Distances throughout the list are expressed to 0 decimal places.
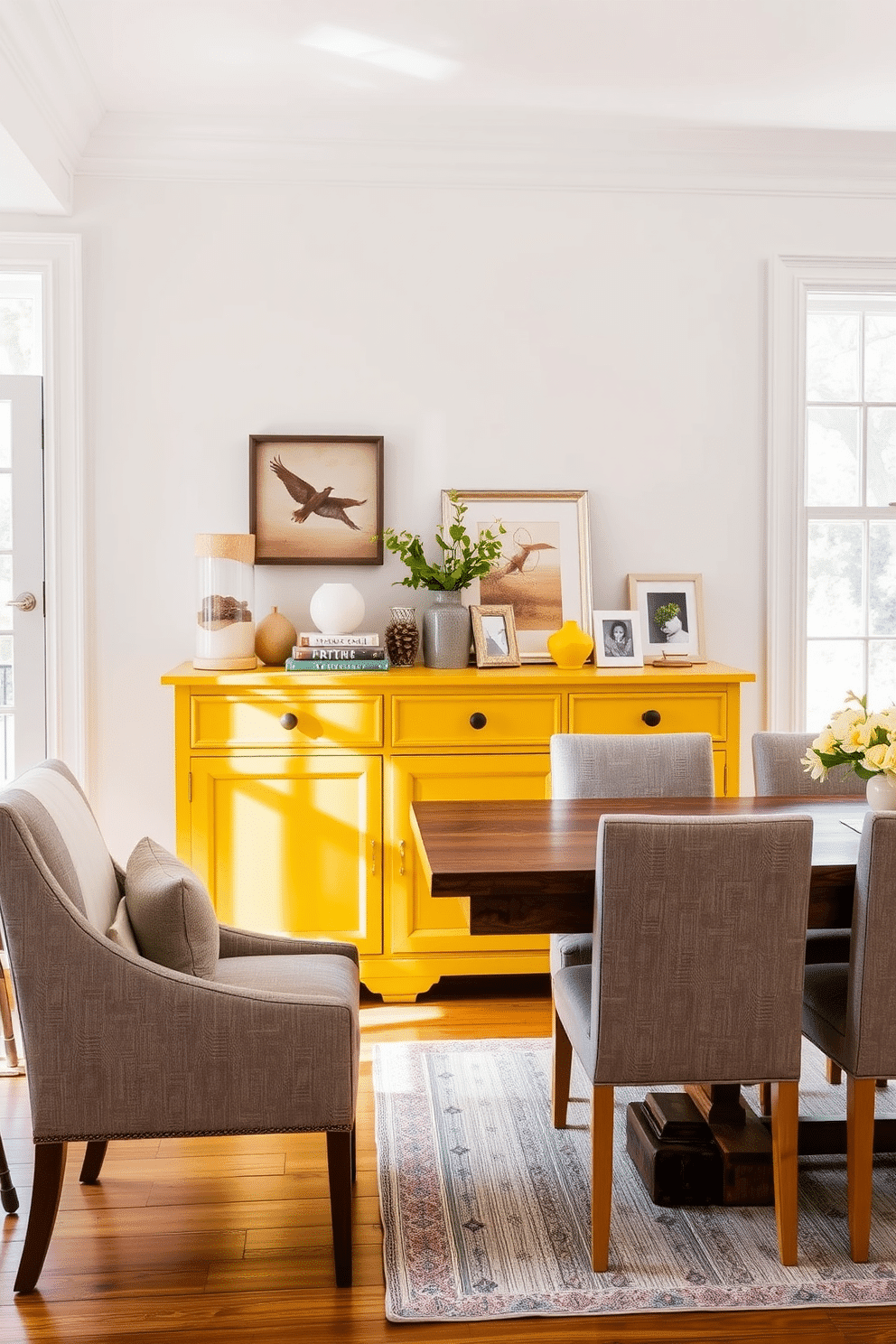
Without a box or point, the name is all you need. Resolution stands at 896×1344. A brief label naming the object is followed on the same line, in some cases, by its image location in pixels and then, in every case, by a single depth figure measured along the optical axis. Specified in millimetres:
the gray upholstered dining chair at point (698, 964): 1985
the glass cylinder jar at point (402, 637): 3770
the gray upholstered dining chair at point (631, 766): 2938
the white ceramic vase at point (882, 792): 2396
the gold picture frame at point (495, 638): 3742
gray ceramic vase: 3713
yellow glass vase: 3750
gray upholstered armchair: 2018
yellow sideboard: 3457
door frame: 3758
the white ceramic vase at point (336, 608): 3742
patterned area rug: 2076
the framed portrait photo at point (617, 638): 3863
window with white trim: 4148
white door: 3789
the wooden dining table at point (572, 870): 2111
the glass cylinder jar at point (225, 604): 3631
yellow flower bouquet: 2312
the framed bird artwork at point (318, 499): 3875
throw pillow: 2146
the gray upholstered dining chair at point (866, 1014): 2055
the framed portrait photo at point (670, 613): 3980
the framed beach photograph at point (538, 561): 3949
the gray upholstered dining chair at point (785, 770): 3039
